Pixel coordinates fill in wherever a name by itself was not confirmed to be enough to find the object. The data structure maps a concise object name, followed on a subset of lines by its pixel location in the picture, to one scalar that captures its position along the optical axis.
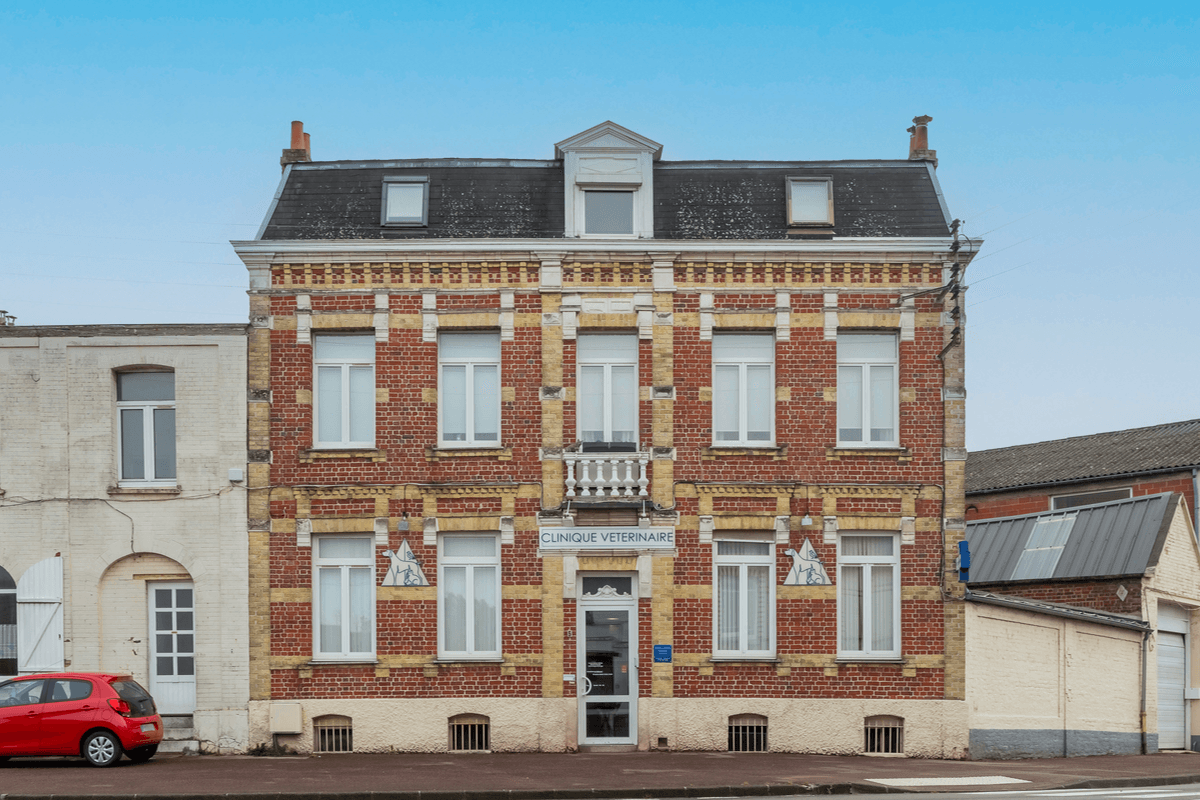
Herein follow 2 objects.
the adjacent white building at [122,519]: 20.84
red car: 18.09
